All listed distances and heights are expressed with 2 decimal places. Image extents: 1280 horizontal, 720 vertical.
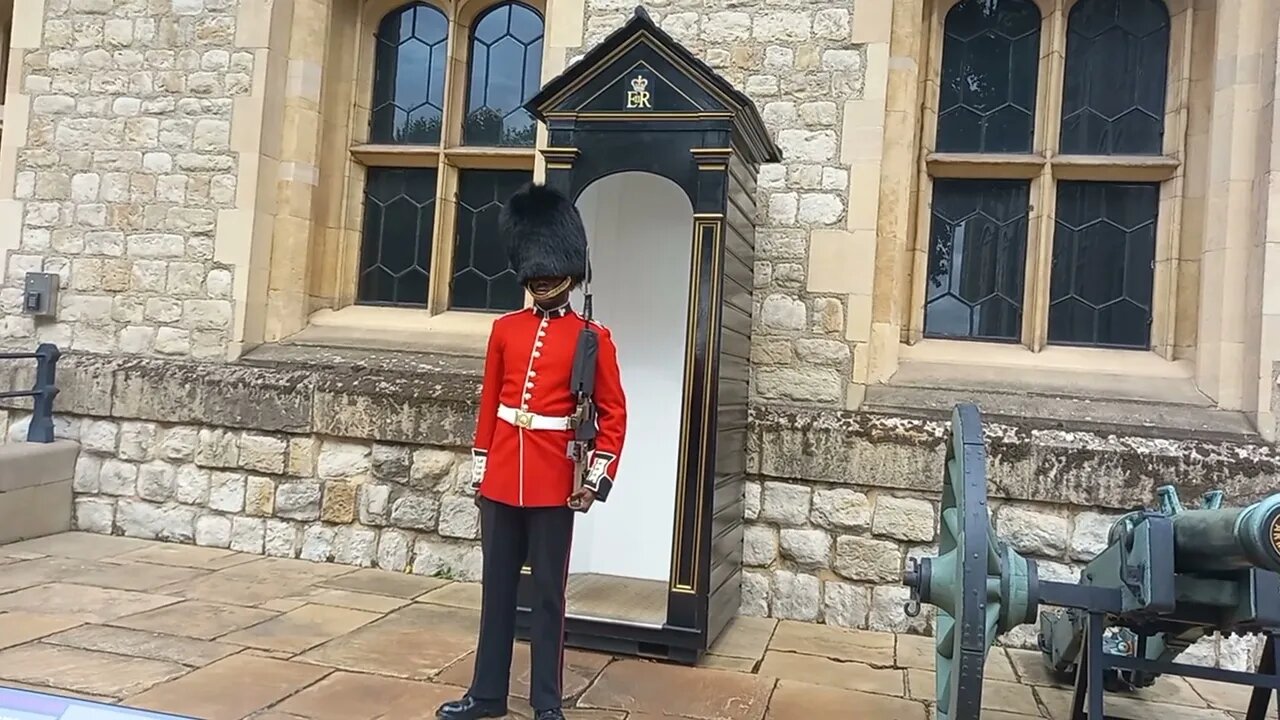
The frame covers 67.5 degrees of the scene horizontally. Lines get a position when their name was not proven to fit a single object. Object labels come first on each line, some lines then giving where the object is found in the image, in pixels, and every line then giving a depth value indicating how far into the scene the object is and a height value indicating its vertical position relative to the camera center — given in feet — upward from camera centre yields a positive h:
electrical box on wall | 17.24 +0.75
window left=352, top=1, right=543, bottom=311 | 16.89 +3.79
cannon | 7.36 -1.43
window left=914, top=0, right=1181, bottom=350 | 14.35 +3.60
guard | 9.39 -0.80
